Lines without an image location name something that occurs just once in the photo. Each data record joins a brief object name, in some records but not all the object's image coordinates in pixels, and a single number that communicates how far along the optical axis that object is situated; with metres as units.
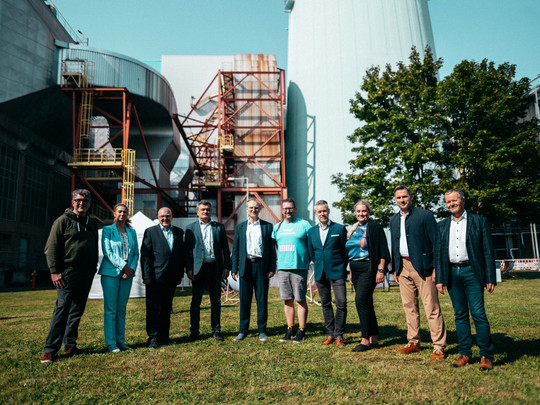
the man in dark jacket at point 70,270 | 4.53
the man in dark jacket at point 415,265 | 4.54
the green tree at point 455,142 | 17.50
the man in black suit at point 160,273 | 5.27
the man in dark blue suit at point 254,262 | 5.69
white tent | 12.66
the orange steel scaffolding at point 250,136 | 27.05
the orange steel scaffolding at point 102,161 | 20.91
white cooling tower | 27.86
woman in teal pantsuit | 4.97
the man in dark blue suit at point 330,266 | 5.24
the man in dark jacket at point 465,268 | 4.04
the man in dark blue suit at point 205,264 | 5.66
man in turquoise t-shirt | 5.49
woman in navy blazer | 4.93
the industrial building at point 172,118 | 22.33
